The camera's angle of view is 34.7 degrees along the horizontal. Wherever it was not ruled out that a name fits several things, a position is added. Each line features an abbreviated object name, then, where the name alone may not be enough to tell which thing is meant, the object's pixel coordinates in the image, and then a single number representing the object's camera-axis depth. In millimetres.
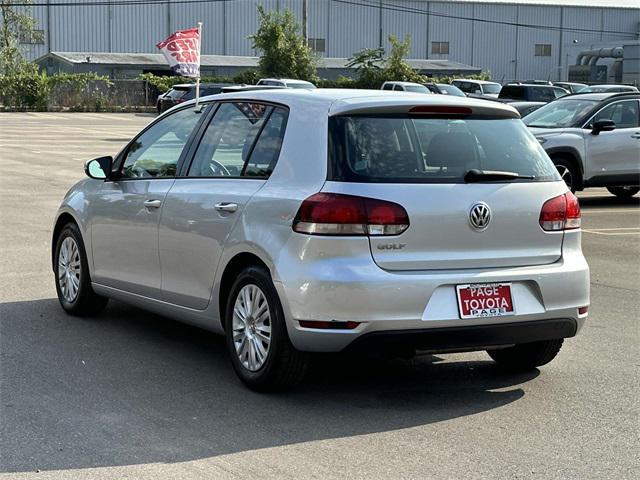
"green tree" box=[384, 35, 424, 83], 55625
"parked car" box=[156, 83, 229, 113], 37872
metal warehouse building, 67750
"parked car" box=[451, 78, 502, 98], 42000
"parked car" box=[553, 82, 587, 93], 40656
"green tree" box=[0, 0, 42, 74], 59325
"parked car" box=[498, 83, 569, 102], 32906
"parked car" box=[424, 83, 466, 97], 37512
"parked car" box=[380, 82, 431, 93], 36100
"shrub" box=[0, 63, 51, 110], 52375
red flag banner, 28984
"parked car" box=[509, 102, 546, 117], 27688
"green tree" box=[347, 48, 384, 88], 56688
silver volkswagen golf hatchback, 5367
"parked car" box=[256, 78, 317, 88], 37866
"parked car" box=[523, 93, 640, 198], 16719
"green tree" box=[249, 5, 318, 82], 55656
